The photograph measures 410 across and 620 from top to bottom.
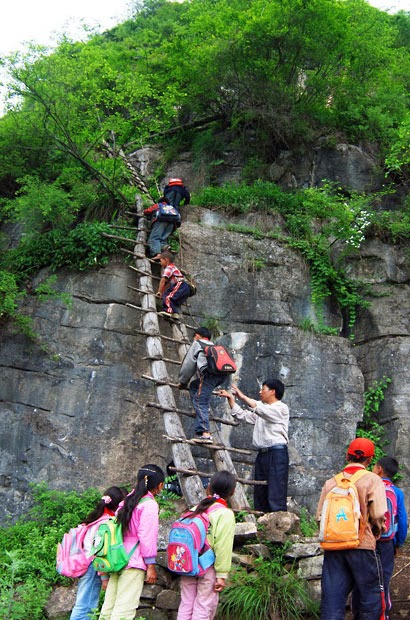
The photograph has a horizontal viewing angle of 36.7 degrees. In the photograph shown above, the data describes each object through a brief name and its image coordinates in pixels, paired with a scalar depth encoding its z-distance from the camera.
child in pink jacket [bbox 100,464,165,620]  4.82
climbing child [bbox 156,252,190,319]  9.09
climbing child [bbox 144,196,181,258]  10.07
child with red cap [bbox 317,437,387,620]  4.62
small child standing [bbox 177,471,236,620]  4.71
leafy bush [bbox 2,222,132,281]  9.94
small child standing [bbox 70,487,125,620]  5.17
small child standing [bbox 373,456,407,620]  5.11
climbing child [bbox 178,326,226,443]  7.10
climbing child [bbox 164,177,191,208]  11.02
